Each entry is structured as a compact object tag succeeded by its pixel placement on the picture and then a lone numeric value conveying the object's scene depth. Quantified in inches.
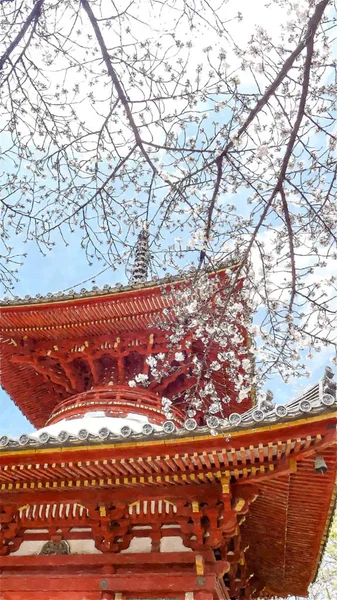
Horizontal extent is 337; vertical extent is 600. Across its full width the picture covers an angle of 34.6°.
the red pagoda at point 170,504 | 205.2
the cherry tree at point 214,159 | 148.6
